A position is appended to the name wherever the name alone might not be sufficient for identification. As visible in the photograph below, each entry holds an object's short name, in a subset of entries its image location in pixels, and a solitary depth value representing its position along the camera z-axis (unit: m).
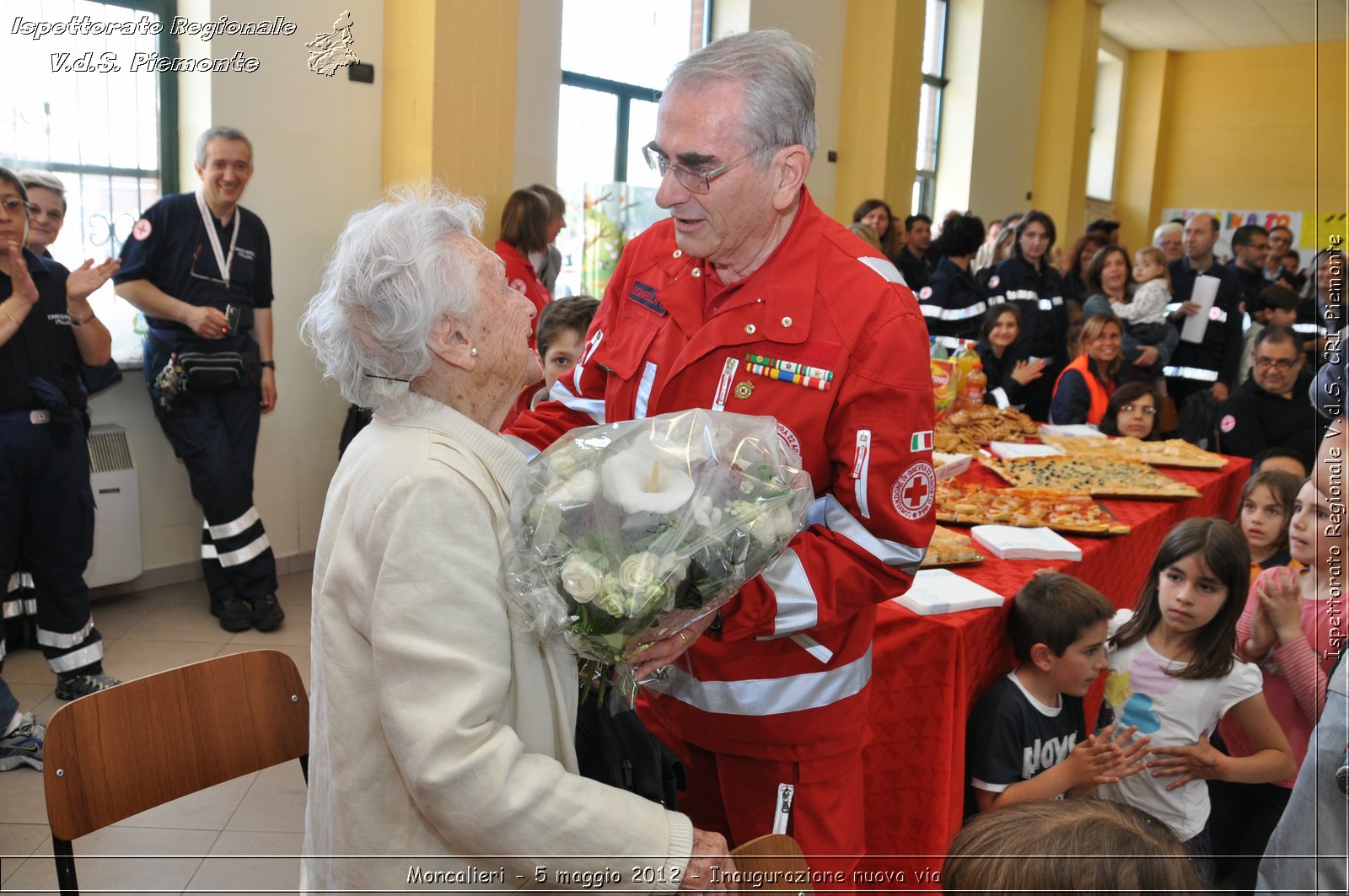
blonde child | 6.61
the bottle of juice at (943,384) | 4.12
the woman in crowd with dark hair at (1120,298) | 6.47
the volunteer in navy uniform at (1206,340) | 6.97
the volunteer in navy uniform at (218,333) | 4.11
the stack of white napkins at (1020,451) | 4.12
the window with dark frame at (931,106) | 10.68
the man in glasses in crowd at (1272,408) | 4.49
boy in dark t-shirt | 2.19
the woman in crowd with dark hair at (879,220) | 6.86
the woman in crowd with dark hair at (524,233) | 5.16
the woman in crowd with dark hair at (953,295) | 6.49
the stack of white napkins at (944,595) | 2.30
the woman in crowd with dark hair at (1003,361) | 5.41
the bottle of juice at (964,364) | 4.30
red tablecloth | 2.20
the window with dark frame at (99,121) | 4.09
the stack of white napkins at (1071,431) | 4.71
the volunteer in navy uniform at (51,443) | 3.25
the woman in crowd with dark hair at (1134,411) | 4.86
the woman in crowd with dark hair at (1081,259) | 8.35
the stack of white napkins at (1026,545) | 2.80
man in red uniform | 1.56
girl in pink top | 2.45
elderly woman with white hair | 1.18
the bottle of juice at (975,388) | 4.39
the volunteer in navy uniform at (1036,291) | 6.41
